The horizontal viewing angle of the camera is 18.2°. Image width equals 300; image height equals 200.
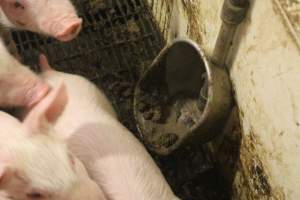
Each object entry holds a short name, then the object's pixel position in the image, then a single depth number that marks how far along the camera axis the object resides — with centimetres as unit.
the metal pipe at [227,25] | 124
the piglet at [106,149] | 135
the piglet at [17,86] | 139
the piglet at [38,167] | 125
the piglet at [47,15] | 147
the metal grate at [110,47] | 168
